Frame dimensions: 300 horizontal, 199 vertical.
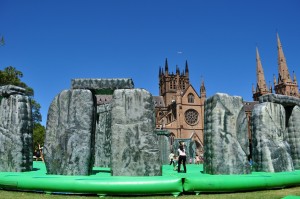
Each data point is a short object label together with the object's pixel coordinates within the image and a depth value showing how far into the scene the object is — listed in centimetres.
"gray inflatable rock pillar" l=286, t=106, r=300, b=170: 1355
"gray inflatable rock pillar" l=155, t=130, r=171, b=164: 2323
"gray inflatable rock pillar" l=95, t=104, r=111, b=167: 1602
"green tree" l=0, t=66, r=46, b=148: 3375
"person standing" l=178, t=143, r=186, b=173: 1167
